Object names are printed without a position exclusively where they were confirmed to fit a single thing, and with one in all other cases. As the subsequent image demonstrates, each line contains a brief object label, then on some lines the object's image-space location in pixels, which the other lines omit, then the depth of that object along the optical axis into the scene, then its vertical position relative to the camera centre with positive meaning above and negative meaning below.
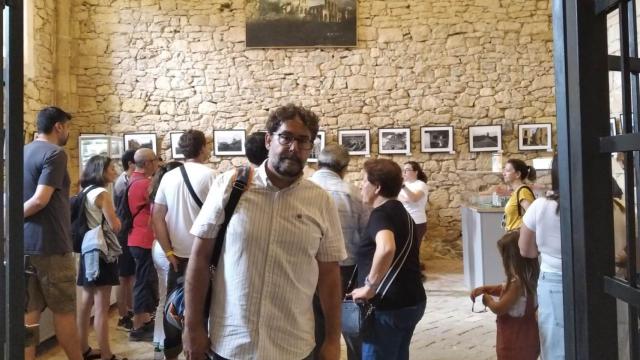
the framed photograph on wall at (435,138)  8.63 +0.83
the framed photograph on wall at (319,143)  8.68 +0.79
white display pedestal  5.77 -0.68
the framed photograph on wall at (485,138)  8.54 +0.81
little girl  2.70 -0.67
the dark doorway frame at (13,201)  1.12 -0.01
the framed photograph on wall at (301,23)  8.68 +2.88
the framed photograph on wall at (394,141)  8.68 +0.81
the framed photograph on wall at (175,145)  8.78 +0.81
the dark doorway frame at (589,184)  1.21 +0.00
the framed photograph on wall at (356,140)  8.73 +0.83
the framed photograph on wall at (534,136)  8.48 +0.82
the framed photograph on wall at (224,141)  8.82 +0.87
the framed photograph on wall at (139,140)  8.82 +0.92
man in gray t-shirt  2.92 -0.21
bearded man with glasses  1.80 -0.26
